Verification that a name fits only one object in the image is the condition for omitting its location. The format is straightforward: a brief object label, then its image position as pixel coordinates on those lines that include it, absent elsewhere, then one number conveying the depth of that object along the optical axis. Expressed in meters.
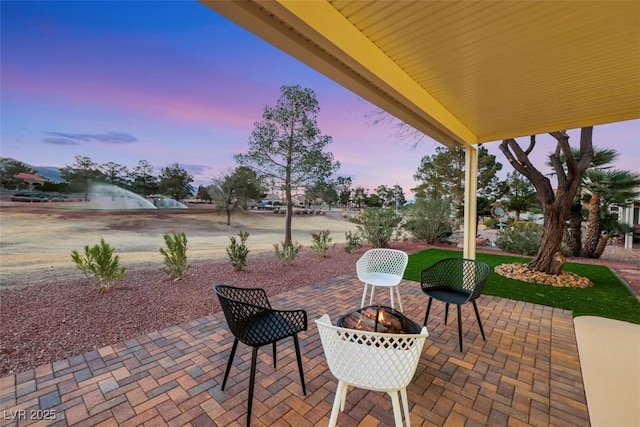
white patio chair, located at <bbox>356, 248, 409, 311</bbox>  3.08
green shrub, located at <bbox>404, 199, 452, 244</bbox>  8.95
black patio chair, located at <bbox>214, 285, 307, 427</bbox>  1.59
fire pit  1.84
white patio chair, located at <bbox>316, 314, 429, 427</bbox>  1.25
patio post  4.17
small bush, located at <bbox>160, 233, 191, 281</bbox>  4.18
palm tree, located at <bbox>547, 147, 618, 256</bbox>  7.55
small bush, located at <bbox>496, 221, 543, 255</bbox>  7.42
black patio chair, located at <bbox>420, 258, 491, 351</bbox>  2.52
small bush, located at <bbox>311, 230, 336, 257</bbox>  6.82
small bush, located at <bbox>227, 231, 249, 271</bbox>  4.92
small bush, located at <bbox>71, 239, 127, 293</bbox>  3.49
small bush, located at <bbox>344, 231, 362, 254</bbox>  7.41
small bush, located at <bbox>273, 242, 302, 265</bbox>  5.56
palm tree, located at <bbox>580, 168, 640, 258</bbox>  7.13
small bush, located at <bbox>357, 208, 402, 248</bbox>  8.09
